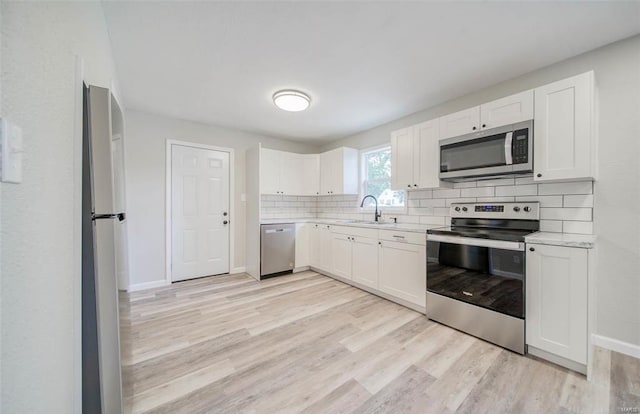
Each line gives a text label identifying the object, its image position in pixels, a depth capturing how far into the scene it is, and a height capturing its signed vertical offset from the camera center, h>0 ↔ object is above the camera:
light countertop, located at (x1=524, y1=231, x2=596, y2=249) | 1.65 -0.25
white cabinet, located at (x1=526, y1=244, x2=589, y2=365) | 1.67 -0.70
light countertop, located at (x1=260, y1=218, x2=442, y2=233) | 2.69 -0.27
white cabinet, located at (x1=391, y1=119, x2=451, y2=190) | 2.72 +0.58
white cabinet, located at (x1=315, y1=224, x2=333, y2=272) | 3.85 -0.71
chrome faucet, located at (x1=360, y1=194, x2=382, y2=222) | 3.73 -0.11
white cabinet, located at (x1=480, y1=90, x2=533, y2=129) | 2.08 +0.86
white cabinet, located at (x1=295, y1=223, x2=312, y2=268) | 4.14 -0.69
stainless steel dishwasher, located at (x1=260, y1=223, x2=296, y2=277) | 3.79 -0.70
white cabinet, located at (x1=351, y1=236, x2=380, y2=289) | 3.09 -0.76
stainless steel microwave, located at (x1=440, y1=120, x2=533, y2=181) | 2.08 +0.49
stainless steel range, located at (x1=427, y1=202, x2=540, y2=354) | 1.92 -0.60
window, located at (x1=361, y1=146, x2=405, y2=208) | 3.67 +0.45
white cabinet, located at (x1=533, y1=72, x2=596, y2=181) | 1.82 +0.59
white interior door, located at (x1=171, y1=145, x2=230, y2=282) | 3.62 -0.12
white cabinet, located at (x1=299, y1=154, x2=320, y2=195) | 4.59 +0.57
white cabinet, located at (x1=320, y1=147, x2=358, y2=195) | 4.06 +0.59
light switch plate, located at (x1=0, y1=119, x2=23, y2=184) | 0.51 +0.12
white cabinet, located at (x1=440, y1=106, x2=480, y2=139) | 2.39 +0.85
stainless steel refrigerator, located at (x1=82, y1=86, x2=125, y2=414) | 0.99 -0.22
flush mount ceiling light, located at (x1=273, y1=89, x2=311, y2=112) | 2.69 +1.20
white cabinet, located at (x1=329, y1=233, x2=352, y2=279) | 3.49 -0.75
